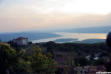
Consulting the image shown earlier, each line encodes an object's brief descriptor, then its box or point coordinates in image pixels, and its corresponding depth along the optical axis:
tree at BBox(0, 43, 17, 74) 8.12
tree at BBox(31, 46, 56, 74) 6.35
